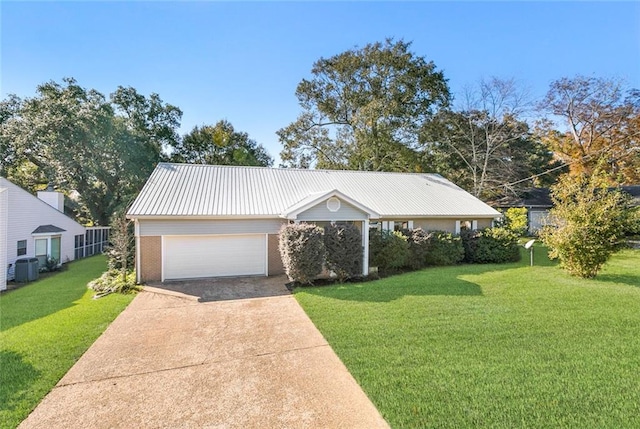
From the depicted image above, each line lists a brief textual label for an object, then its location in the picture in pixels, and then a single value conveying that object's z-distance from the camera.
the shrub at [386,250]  13.36
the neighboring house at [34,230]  12.91
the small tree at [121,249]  13.08
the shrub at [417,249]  14.05
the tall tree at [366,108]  25.47
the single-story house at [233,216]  12.27
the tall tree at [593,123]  25.48
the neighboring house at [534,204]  28.02
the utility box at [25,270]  14.01
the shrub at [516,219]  22.05
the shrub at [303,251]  10.94
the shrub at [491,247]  15.73
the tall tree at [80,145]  23.25
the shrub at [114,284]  11.16
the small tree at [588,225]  10.49
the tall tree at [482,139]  24.00
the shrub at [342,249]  11.57
